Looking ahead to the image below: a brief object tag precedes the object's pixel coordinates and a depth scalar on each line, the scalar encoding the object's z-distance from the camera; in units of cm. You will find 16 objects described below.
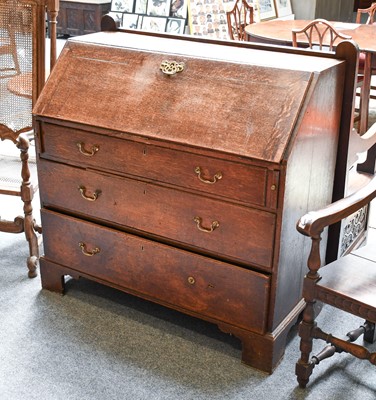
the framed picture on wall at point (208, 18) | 709
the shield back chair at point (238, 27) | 571
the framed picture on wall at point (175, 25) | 739
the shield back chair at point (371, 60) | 437
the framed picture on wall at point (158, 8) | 755
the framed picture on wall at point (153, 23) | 761
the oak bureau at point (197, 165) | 221
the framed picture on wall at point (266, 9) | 745
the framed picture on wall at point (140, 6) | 773
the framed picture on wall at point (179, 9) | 735
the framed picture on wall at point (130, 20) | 777
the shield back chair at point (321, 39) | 452
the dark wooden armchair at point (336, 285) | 209
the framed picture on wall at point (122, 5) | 781
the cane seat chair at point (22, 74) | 308
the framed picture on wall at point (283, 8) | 781
